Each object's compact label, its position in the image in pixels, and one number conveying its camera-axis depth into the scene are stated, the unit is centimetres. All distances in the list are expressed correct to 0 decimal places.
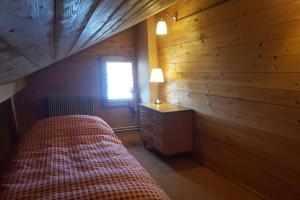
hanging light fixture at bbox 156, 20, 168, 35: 342
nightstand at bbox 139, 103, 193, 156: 314
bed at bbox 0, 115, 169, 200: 128
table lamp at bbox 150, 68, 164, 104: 371
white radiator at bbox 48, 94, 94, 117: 413
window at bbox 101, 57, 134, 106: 450
